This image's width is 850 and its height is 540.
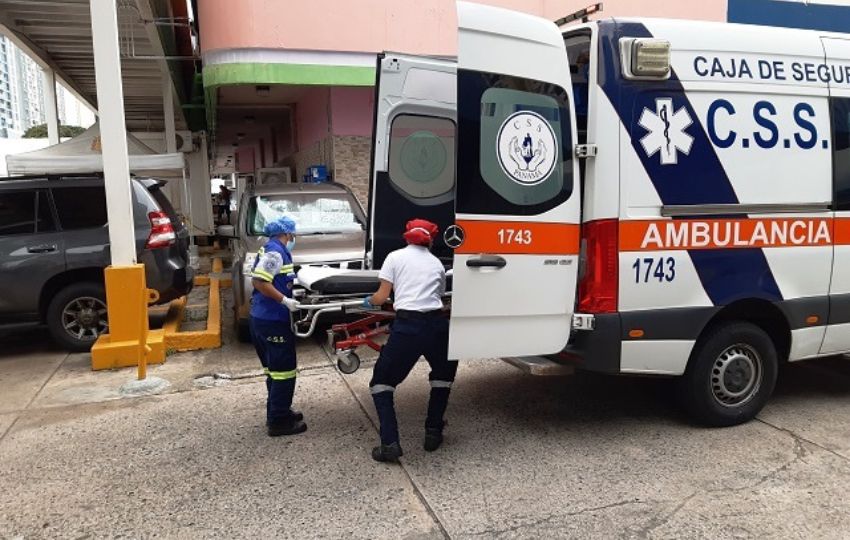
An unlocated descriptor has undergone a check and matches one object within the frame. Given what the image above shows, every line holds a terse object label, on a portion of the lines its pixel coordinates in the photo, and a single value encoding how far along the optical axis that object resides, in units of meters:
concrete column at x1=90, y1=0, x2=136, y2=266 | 6.12
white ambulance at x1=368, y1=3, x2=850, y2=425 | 3.75
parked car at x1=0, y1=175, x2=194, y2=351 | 6.70
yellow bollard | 6.20
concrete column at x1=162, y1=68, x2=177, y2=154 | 14.35
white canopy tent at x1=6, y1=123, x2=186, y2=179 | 10.60
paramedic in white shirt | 3.95
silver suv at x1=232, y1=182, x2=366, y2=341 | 6.86
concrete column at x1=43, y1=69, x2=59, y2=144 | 15.06
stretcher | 4.21
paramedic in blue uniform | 4.23
